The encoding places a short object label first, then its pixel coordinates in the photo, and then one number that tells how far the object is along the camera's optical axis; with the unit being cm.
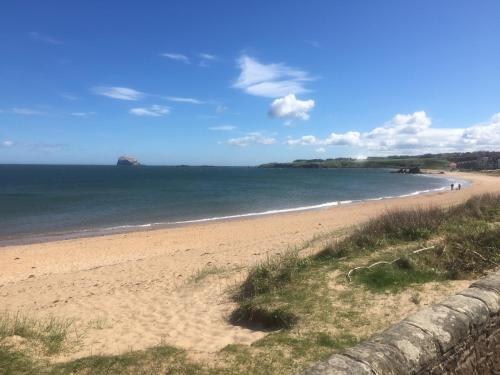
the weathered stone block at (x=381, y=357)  267
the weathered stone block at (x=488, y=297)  368
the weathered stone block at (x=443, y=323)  313
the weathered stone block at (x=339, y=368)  255
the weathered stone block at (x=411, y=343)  286
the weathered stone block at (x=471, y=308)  345
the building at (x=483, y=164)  12660
